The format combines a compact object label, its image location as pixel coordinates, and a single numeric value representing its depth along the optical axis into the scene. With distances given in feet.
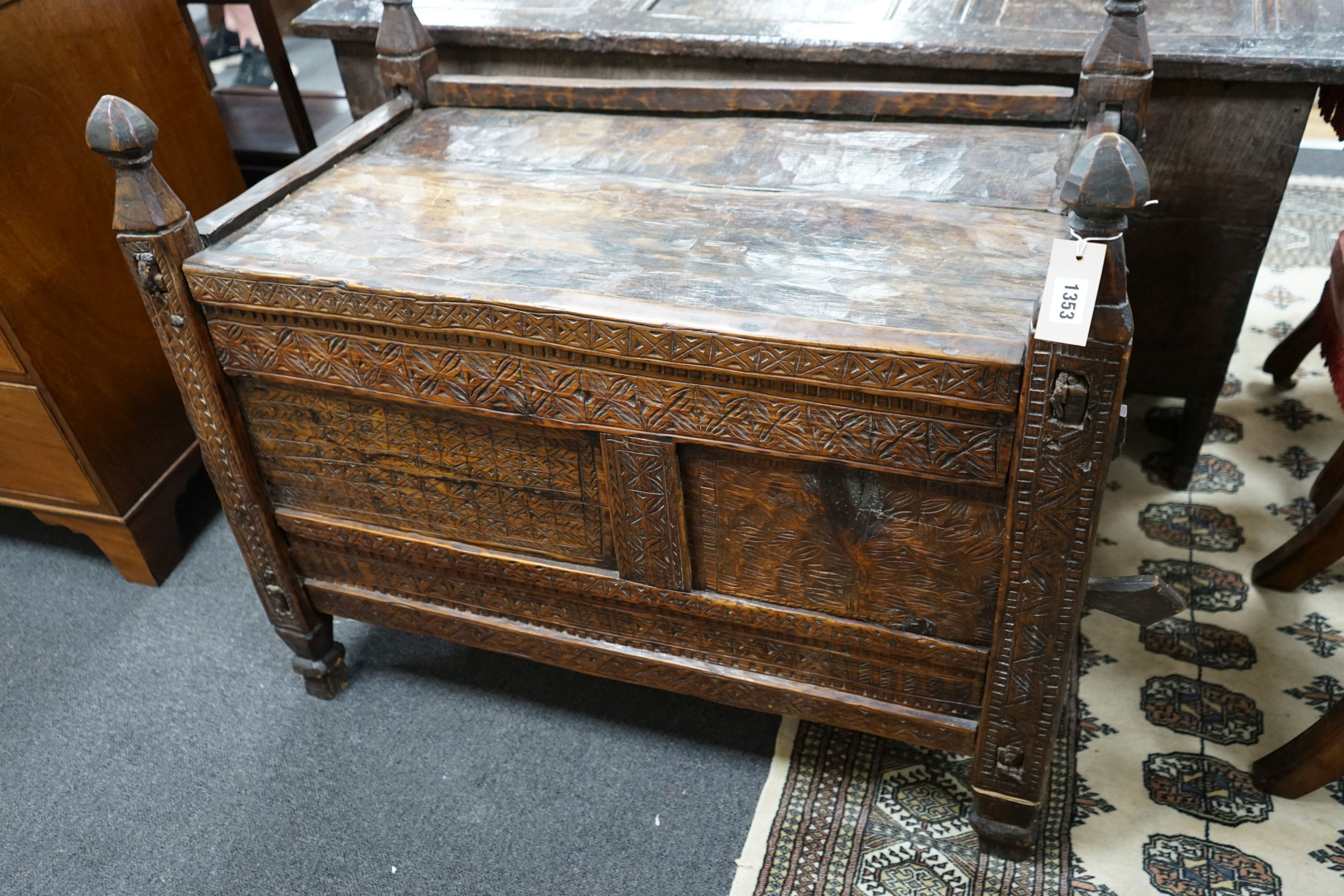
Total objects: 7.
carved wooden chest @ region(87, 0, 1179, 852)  3.73
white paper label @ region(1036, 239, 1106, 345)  3.09
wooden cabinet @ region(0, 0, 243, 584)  5.54
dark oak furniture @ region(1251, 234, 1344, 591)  5.79
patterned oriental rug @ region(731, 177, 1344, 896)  4.80
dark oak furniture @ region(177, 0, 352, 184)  7.68
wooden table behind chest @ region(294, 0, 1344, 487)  5.41
